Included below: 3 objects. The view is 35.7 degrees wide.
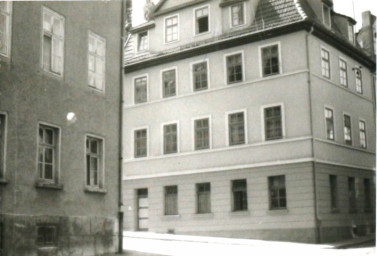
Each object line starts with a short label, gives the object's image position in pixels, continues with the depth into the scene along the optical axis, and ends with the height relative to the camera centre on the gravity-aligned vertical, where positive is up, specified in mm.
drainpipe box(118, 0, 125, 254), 16828 +1741
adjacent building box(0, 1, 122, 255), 12750 +2175
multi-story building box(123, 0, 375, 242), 24297 +3964
